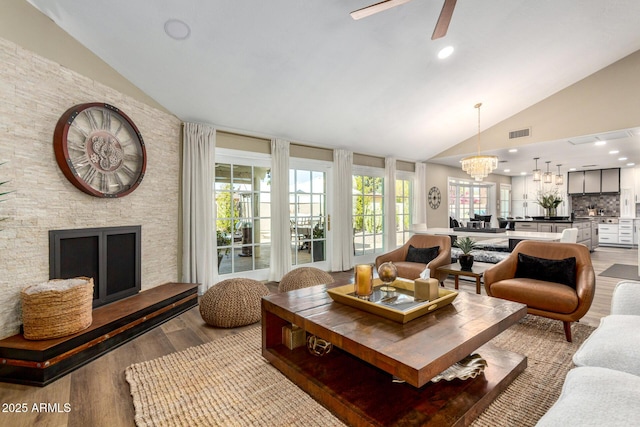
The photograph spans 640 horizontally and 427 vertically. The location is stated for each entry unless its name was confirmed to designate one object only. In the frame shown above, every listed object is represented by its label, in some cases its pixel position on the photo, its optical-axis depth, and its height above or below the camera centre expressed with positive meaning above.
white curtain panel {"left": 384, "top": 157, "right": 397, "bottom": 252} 6.27 +0.27
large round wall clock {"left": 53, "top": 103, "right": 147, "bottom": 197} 2.63 +0.66
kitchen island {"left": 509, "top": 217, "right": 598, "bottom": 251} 6.72 -0.30
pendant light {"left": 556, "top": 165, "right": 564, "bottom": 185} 6.77 +0.74
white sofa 0.88 -0.60
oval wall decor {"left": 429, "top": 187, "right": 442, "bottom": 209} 7.35 +0.42
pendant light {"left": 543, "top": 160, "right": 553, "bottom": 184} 6.44 +0.76
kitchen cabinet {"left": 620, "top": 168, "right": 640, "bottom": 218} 8.31 +0.57
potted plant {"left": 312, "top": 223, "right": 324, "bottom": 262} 5.35 -0.50
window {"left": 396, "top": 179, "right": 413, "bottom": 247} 6.70 +0.13
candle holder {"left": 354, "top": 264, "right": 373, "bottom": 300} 2.03 -0.46
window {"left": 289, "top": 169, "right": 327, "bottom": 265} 5.10 +0.03
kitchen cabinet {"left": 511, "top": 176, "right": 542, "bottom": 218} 10.29 +0.59
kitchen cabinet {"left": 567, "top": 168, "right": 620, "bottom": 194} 8.60 +0.95
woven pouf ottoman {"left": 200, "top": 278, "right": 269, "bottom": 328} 2.84 -0.85
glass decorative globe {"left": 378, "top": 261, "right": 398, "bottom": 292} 2.15 -0.42
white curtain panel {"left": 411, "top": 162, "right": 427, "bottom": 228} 6.90 +0.43
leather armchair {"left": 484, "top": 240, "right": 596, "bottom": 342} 2.46 -0.66
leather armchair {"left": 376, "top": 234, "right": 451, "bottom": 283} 3.71 -0.58
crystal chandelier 4.83 +0.80
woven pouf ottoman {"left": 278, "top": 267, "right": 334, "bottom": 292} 3.29 -0.71
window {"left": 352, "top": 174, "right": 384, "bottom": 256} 5.96 +0.02
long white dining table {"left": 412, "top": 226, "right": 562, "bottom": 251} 4.38 -0.33
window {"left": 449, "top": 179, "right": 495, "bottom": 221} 8.46 +0.46
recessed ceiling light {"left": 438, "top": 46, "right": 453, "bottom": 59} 3.59 +1.97
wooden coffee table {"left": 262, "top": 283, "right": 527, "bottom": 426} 1.36 -0.66
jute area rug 1.61 -1.07
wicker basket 2.13 -0.68
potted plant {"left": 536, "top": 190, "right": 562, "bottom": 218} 7.56 +0.23
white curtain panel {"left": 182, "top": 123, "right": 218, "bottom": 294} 3.90 +0.14
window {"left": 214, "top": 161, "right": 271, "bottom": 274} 4.34 +0.00
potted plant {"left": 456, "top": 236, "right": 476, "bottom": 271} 3.56 -0.50
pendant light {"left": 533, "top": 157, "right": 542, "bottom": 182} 6.30 +0.78
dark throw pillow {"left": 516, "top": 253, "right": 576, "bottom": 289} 2.78 -0.54
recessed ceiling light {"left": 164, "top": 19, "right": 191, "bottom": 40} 2.63 +1.68
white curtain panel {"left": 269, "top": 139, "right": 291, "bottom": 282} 4.62 +0.01
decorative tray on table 1.69 -0.55
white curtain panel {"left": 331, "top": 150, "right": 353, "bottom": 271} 5.41 +0.00
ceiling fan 2.11 +1.49
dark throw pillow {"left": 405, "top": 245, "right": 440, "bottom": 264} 3.96 -0.54
